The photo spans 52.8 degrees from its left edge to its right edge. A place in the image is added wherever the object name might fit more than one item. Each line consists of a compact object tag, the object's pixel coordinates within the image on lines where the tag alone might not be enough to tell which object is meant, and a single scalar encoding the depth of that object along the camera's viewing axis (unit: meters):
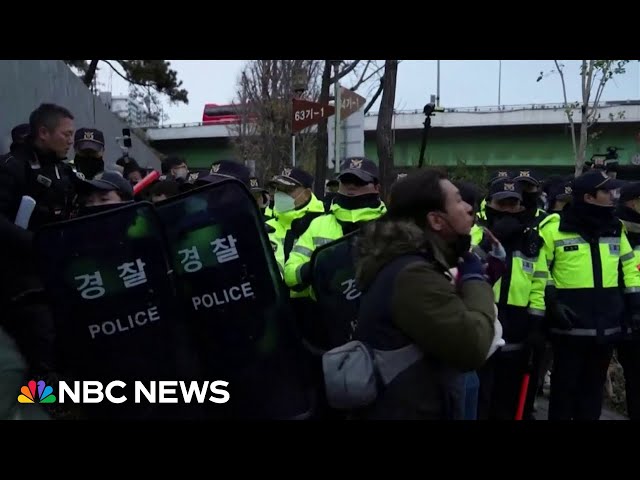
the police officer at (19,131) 5.19
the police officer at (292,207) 4.89
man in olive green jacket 2.19
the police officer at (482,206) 5.24
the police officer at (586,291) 4.58
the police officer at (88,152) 5.69
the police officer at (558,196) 6.42
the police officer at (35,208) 3.18
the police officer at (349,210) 3.91
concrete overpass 25.77
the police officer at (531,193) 5.02
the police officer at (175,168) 6.77
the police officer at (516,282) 4.55
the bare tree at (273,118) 25.59
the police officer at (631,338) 4.86
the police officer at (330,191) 7.21
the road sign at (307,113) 8.33
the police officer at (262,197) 5.86
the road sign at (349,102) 8.95
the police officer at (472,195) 3.57
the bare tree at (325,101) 13.35
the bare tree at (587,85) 11.29
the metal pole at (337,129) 8.41
